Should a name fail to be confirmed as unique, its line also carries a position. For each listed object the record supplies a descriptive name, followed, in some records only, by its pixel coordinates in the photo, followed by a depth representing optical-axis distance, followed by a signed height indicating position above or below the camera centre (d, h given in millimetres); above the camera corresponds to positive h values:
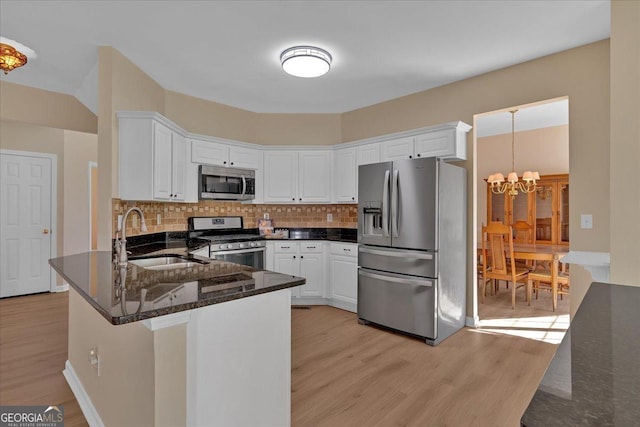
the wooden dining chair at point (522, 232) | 5734 -367
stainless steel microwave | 4230 +374
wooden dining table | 4094 -518
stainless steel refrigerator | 3264 -348
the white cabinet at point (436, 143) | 3615 +769
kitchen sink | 2494 -372
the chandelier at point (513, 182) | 5618 +533
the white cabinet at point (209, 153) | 4152 +742
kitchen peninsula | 1341 -597
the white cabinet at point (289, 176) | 4824 +509
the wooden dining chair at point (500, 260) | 4293 -615
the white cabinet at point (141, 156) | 3113 +517
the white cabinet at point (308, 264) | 4539 -691
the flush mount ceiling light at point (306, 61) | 3084 +1386
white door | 4797 -175
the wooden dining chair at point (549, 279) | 4086 -809
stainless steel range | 3961 -330
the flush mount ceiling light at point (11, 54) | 2971 +1382
